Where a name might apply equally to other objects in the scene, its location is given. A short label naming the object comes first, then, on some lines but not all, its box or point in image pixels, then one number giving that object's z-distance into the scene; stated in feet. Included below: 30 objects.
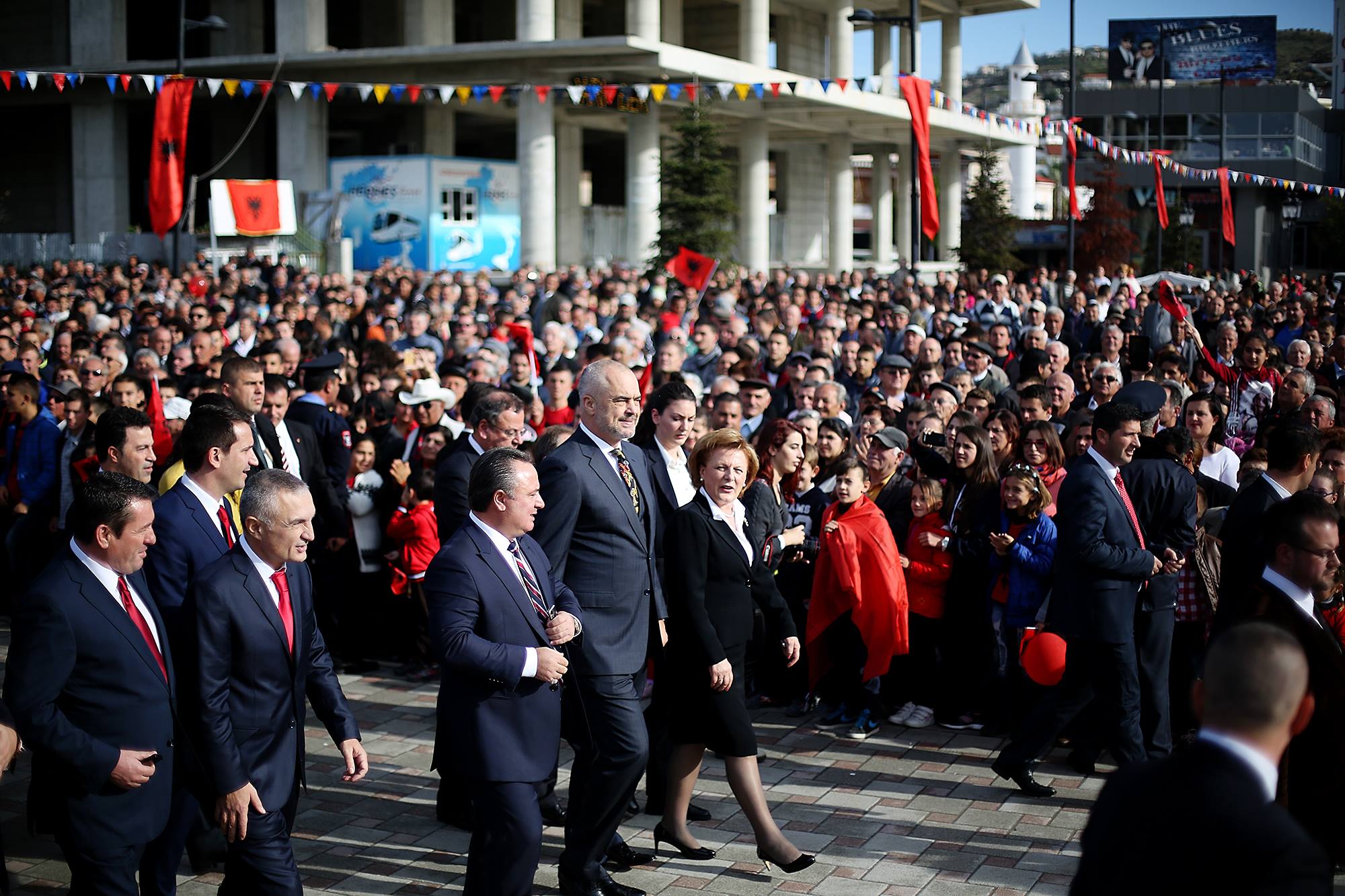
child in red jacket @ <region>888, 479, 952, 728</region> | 27.35
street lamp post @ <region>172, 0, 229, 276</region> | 76.43
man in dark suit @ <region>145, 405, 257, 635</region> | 17.93
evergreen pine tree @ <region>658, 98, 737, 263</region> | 108.27
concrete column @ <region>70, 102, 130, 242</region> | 144.66
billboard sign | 282.36
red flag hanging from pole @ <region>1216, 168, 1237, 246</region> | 91.09
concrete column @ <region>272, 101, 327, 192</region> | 132.46
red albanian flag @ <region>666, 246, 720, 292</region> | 61.57
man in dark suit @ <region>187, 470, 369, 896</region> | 15.17
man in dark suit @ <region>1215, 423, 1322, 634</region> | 18.25
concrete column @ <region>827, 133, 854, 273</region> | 163.84
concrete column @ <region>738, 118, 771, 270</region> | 146.00
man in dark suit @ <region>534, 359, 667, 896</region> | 18.47
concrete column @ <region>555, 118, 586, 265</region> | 147.43
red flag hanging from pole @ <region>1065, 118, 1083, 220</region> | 78.74
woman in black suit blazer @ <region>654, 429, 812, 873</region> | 19.49
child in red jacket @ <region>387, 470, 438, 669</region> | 30.73
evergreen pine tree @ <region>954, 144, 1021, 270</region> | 124.67
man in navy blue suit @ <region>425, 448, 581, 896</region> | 16.15
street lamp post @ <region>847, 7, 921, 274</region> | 72.59
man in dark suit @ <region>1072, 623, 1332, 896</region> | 9.01
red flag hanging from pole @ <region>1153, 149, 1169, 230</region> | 89.51
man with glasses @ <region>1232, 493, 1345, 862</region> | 14.07
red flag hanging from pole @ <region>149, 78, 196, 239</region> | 63.67
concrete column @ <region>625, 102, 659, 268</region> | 127.95
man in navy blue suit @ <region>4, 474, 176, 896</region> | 14.60
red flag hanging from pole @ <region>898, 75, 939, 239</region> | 63.41
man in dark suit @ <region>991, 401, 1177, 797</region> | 21.89
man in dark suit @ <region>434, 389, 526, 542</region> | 22.68
